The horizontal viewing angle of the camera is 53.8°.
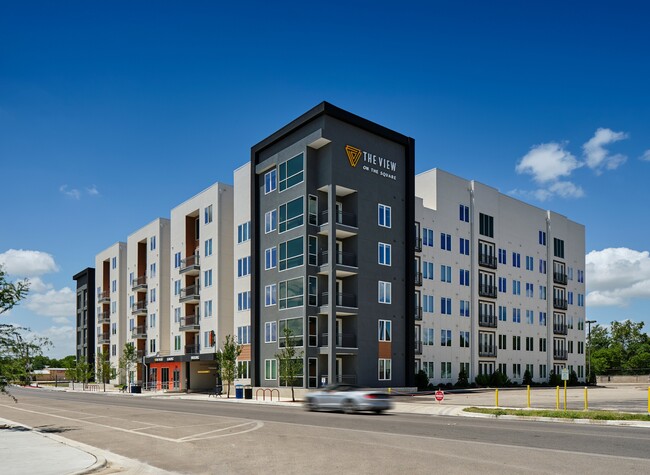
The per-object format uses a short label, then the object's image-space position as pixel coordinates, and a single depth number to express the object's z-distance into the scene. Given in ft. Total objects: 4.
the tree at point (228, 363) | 175.83
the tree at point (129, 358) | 258.98
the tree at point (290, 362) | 152.15
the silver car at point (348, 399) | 95.61
